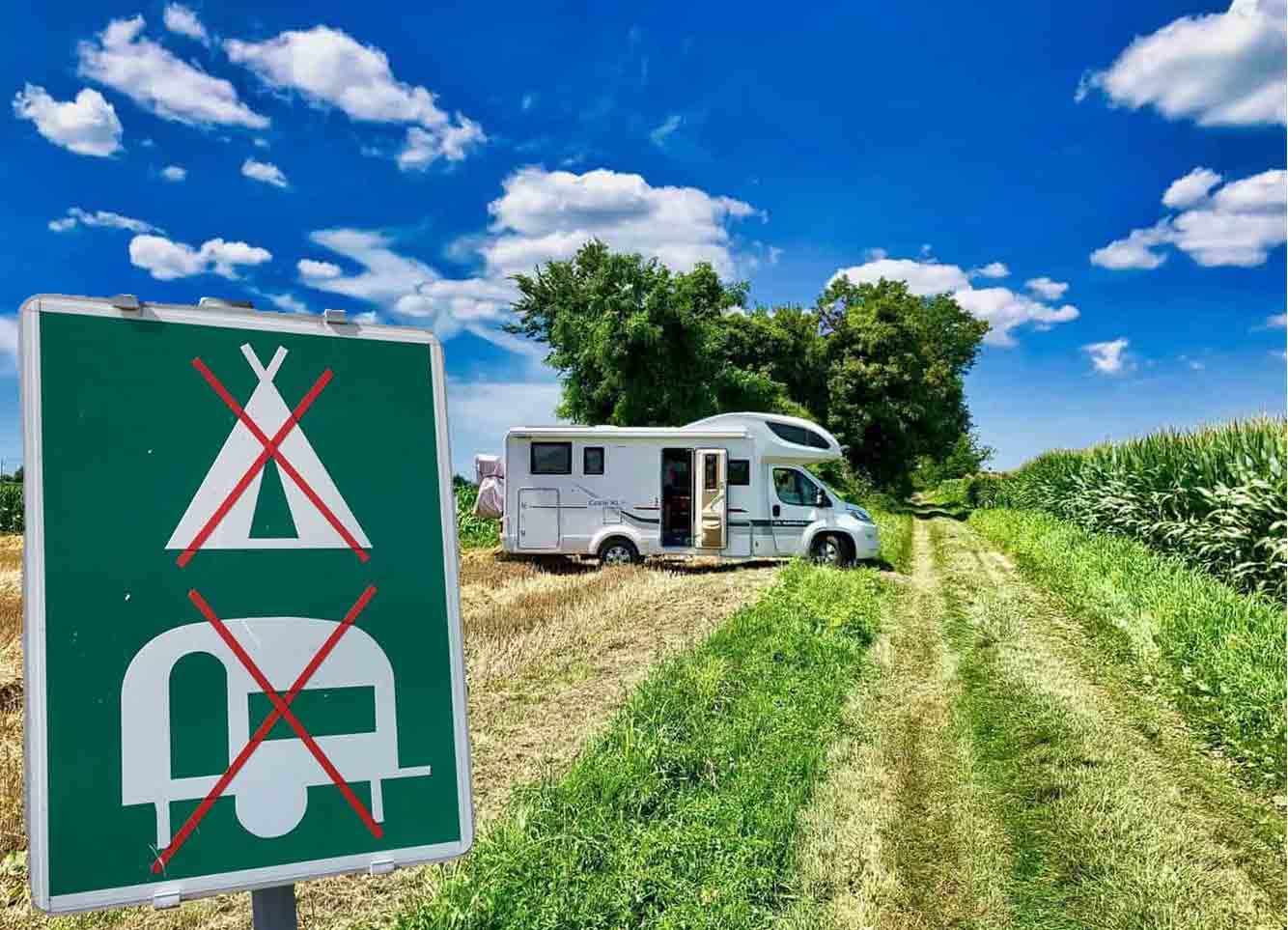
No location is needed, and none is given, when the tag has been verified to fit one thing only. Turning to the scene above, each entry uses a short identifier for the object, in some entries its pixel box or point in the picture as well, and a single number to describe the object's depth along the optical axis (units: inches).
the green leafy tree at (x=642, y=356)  1023.6
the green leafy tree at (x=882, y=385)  1294.3
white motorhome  587.5
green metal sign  66.7
